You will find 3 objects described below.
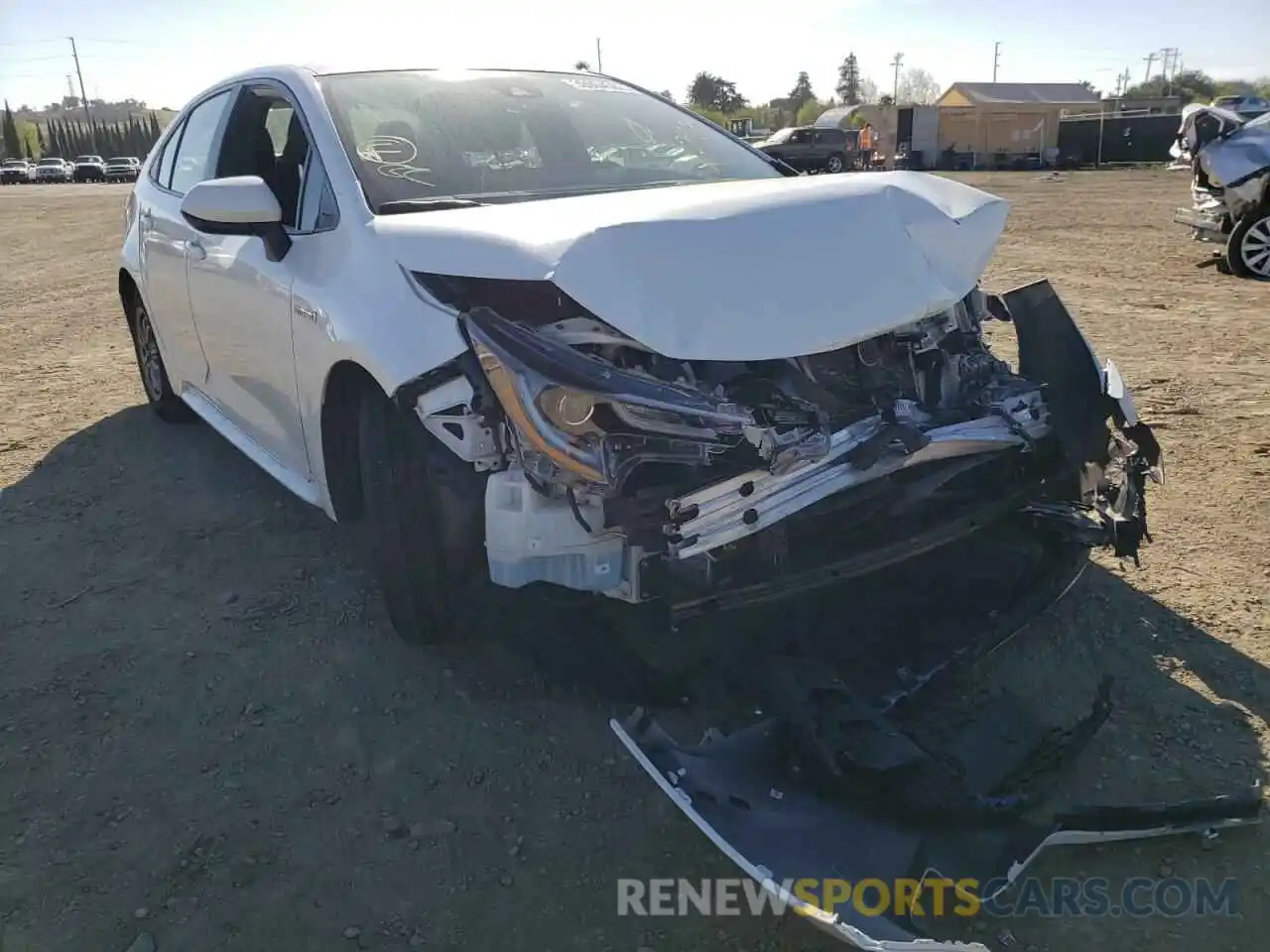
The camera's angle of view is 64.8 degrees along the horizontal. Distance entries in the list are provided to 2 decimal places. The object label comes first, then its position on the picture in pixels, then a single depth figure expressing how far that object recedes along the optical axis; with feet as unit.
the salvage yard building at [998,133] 132.77
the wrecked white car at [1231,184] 32.99
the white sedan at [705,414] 7.48
